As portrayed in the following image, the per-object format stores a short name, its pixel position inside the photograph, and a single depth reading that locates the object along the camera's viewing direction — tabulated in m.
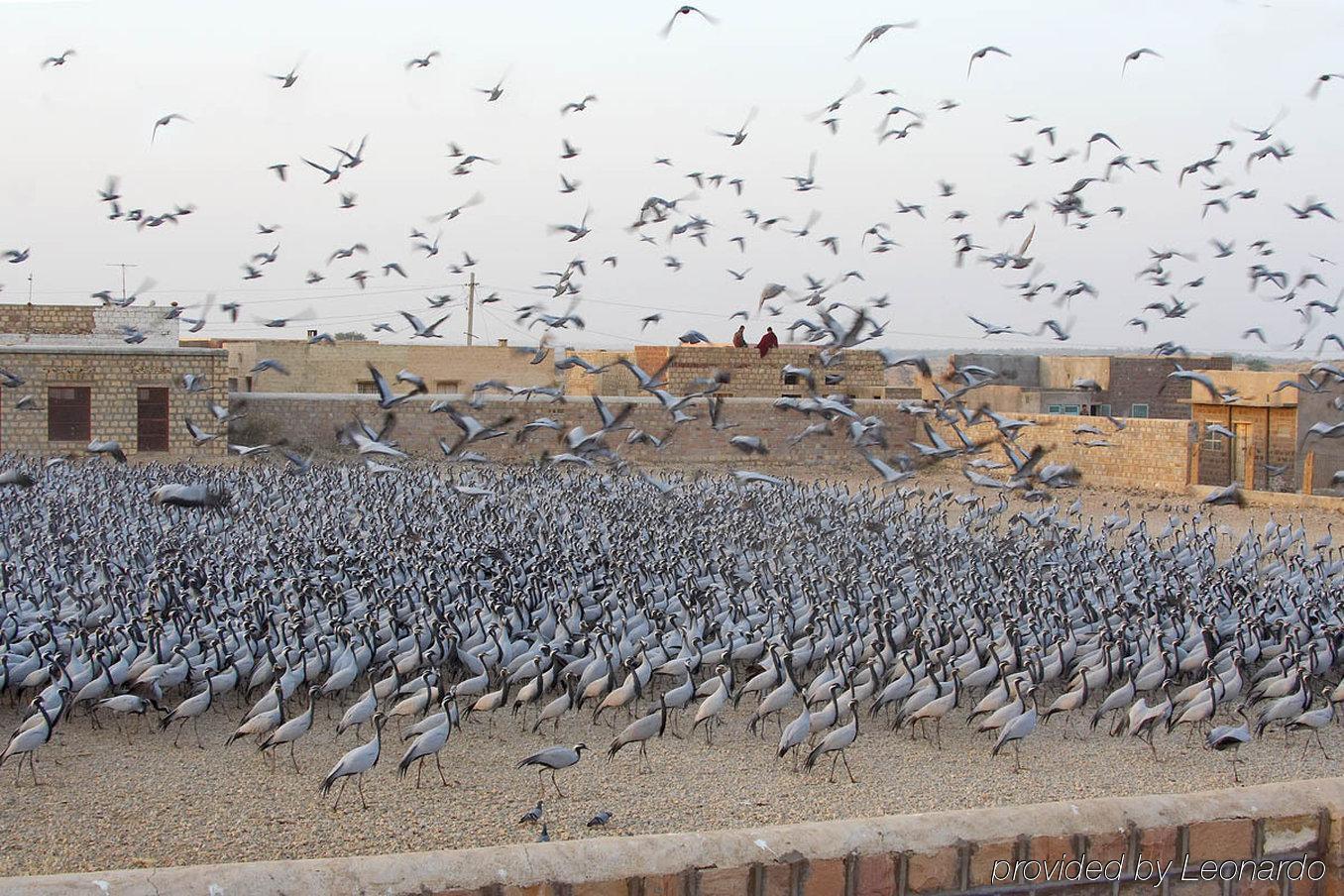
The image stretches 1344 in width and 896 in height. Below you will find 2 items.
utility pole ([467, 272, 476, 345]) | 50.06
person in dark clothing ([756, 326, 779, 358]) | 31.41
